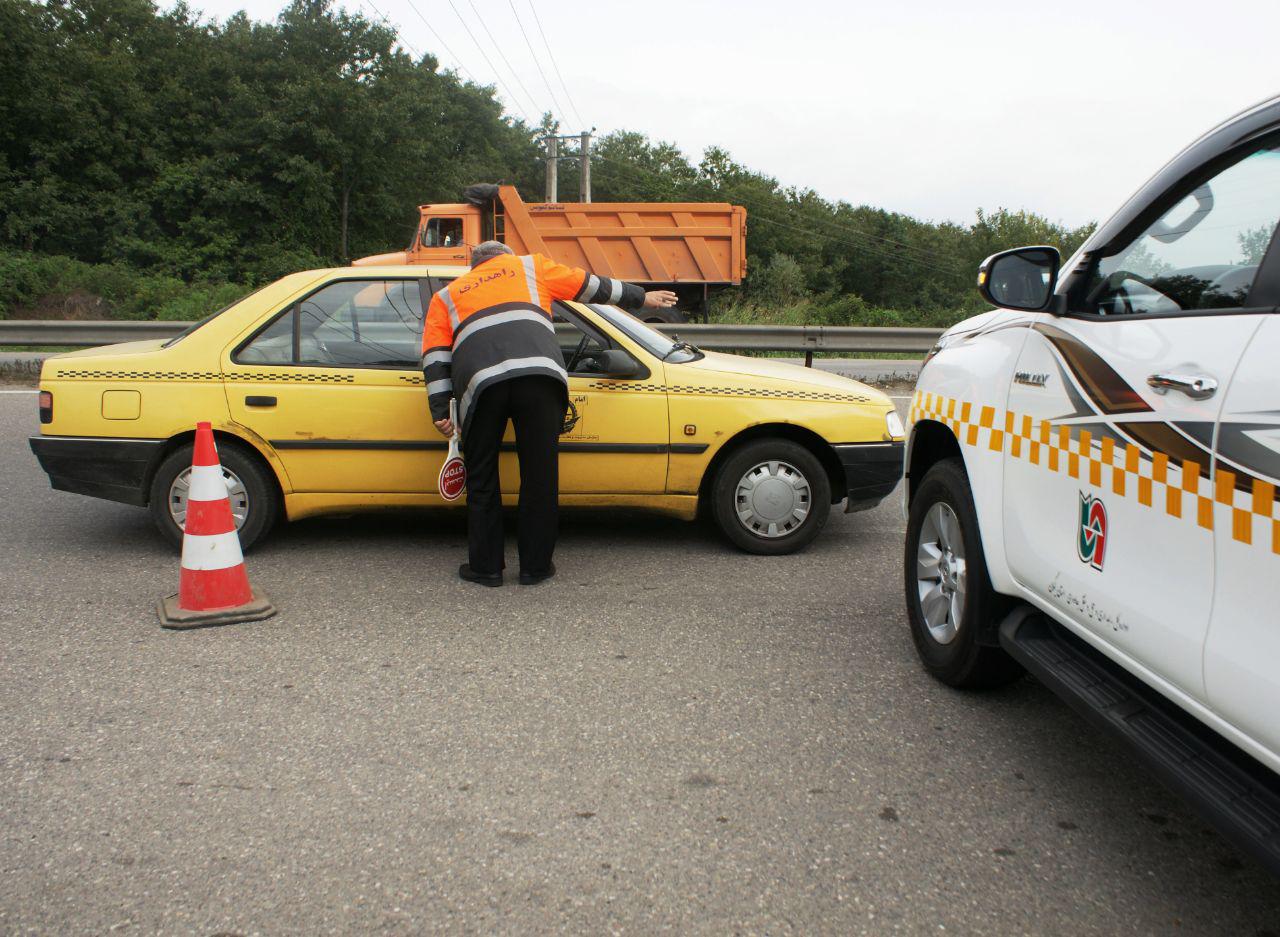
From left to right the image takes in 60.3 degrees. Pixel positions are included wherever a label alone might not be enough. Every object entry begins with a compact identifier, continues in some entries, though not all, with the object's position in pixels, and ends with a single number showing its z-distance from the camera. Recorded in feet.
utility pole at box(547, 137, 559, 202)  120.78
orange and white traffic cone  14.79
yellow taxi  17.76
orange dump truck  64.34
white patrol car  7.09
